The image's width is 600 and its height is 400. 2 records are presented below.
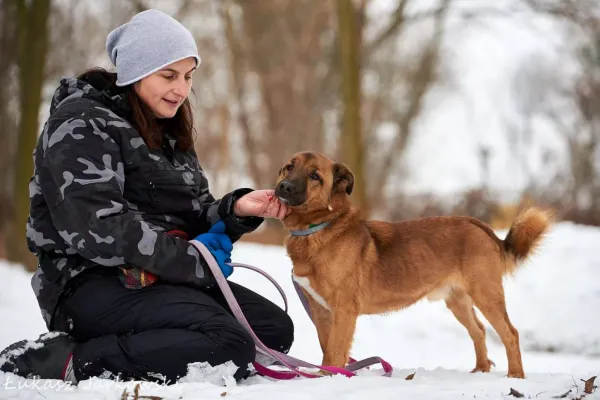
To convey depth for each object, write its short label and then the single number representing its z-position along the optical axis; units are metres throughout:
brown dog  3.99
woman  3.18
